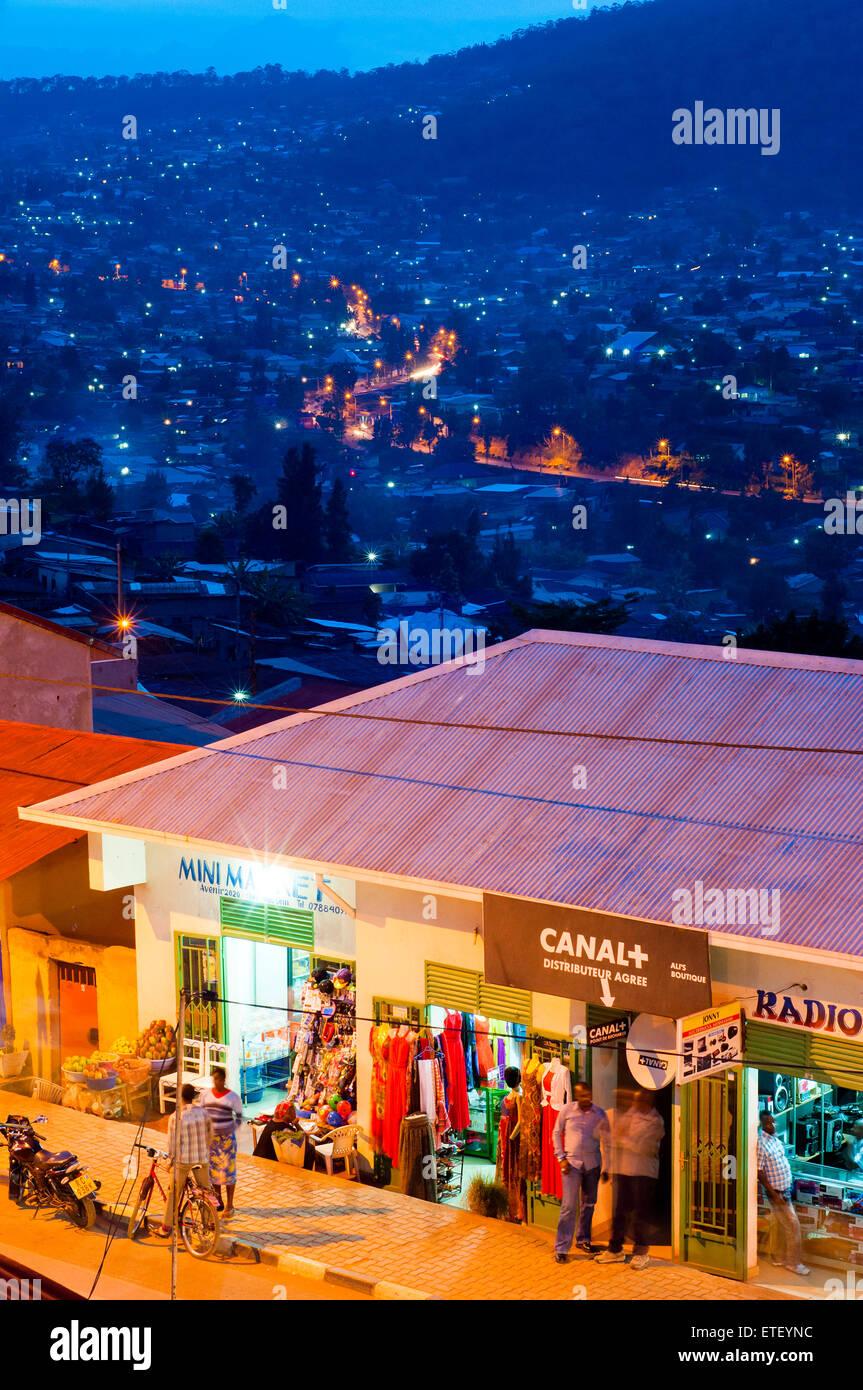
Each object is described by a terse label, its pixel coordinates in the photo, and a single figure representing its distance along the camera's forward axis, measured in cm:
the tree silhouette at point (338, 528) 10031
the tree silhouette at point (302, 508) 9881
